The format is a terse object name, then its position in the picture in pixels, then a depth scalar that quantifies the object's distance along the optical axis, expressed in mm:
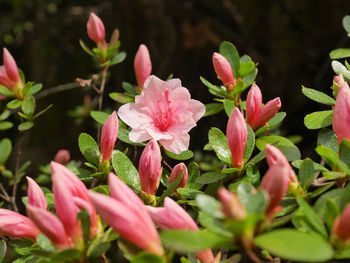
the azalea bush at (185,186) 302
